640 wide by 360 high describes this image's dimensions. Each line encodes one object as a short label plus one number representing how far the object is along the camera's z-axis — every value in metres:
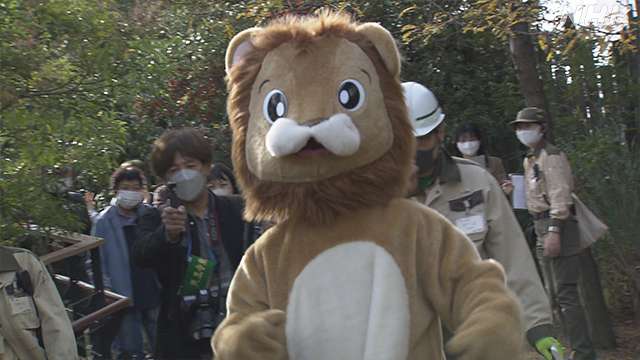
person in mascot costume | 3.69
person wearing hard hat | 4.84
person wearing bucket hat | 7.98
